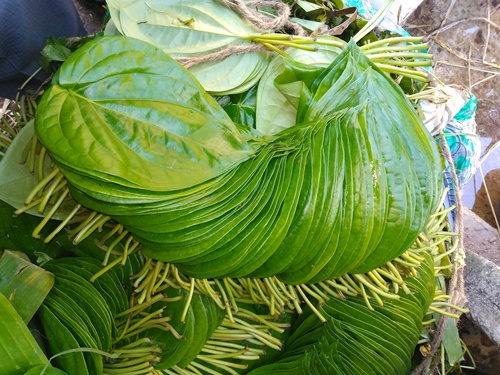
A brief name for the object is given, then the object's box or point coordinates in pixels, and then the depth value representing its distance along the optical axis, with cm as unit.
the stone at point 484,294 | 125
